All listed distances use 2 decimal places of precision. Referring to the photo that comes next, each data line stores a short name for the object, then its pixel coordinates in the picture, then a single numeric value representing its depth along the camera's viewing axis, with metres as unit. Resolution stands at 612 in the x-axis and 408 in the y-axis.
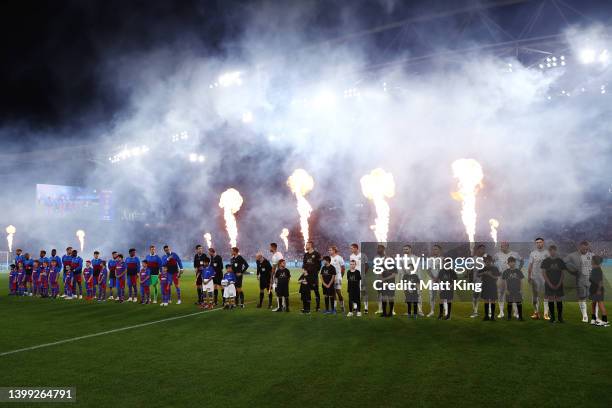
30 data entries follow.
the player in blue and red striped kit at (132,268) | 15.26
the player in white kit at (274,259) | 13.41
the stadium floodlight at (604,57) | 23.39
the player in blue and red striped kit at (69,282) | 16.89
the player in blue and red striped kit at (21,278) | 18.38
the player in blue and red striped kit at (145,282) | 14.77
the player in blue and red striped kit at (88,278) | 16.38
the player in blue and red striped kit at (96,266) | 16.16
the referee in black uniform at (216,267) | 14.12
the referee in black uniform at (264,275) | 13.45
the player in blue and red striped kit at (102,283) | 16.14
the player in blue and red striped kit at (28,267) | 18.31
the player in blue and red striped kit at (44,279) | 17.56
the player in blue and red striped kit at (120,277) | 15.52
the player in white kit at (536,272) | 11.06
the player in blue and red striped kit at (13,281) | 18.73
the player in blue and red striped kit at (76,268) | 16.47
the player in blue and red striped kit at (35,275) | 17.95
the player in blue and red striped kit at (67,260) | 16.52
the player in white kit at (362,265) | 12.02
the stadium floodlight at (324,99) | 29.94
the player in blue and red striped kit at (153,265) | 14.70
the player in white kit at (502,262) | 11.38
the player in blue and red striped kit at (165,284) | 14.52
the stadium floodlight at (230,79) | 30.64
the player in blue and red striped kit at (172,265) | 14.61
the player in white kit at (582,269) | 10.55
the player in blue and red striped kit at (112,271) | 15.76
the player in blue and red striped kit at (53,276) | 17.19
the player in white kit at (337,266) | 12.70
